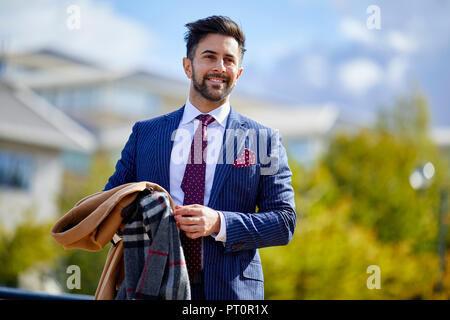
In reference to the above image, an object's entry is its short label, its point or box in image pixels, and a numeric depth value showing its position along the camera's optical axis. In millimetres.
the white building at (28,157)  19859
